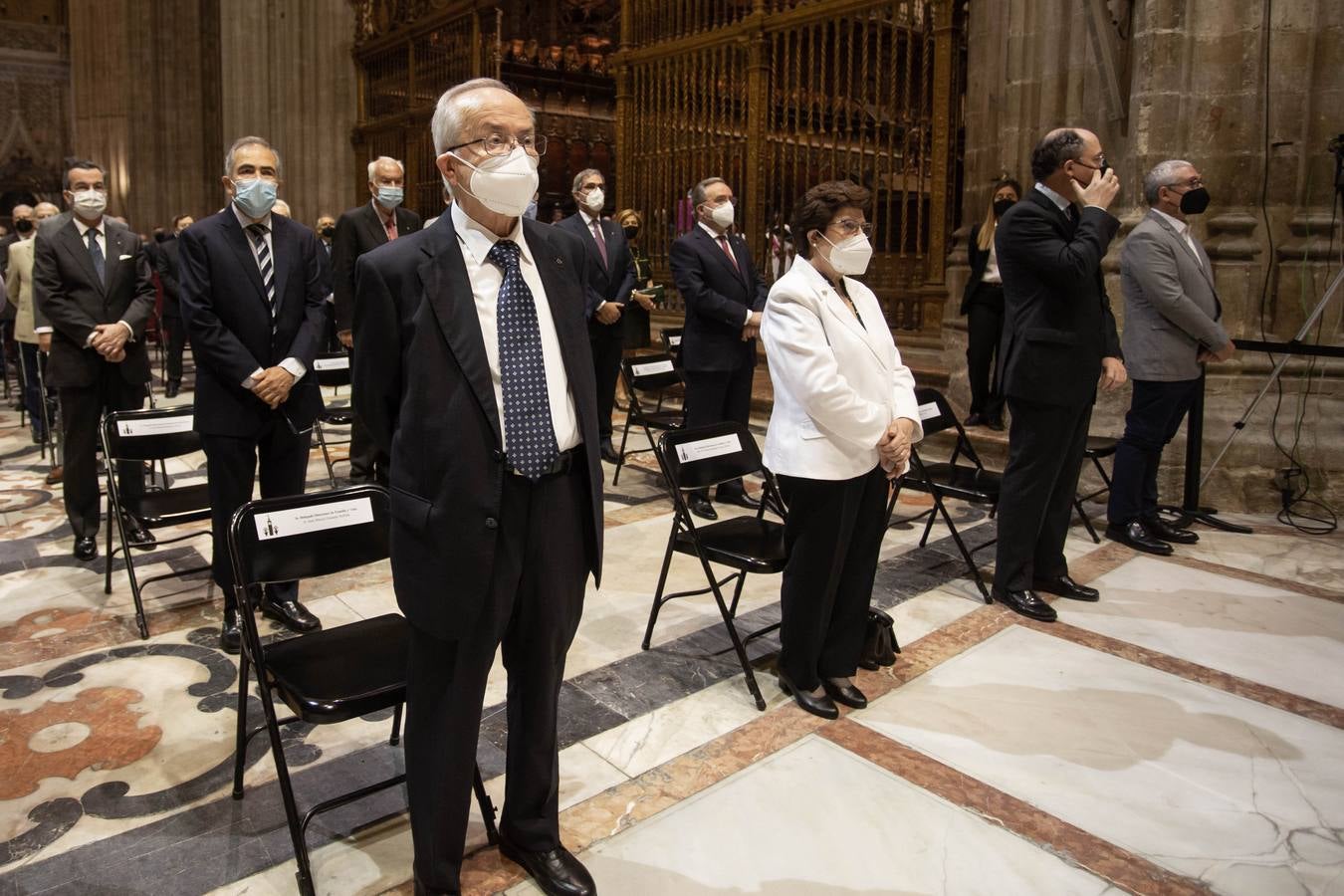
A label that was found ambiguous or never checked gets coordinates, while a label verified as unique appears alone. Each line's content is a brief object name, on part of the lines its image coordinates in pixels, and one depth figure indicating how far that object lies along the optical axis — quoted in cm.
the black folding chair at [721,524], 346
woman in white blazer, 310
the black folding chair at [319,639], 234
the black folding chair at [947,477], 452
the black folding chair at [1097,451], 524
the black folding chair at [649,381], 617
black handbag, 361
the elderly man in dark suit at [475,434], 202
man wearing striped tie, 363
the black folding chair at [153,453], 412
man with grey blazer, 495
